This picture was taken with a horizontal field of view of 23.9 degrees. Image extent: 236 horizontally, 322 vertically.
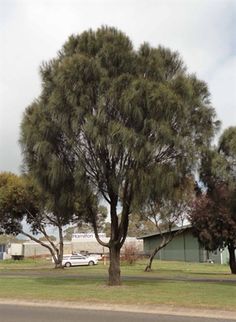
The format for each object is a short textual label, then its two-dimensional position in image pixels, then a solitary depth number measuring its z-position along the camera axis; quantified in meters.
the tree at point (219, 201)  24.53
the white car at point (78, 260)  59.56
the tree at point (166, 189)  21.98
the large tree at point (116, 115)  21.64
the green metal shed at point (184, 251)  69.44
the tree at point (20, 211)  47.56
